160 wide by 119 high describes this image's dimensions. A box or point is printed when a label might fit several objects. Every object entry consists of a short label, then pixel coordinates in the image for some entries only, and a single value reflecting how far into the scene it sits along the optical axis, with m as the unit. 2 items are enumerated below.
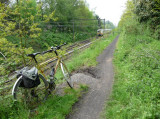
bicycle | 3.22
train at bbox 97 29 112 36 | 31.61
